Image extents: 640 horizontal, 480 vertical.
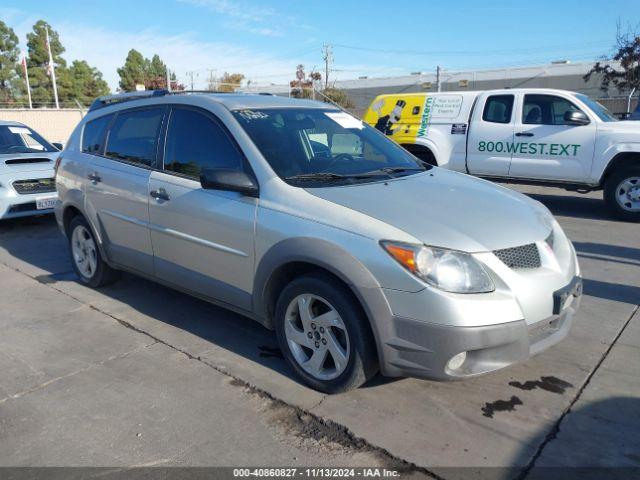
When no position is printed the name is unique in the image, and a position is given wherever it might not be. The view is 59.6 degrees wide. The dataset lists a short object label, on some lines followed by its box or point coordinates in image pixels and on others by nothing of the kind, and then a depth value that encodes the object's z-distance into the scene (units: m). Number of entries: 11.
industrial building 37.72
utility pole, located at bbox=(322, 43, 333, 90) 48.47
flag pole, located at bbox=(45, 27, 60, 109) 39.71
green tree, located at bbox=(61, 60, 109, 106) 51.92
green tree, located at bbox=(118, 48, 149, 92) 59.34
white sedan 7.98
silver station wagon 2.90
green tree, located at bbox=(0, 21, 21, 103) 47.34
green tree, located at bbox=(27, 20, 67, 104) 49.59
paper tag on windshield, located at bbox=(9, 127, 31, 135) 9.30
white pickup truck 8.18
